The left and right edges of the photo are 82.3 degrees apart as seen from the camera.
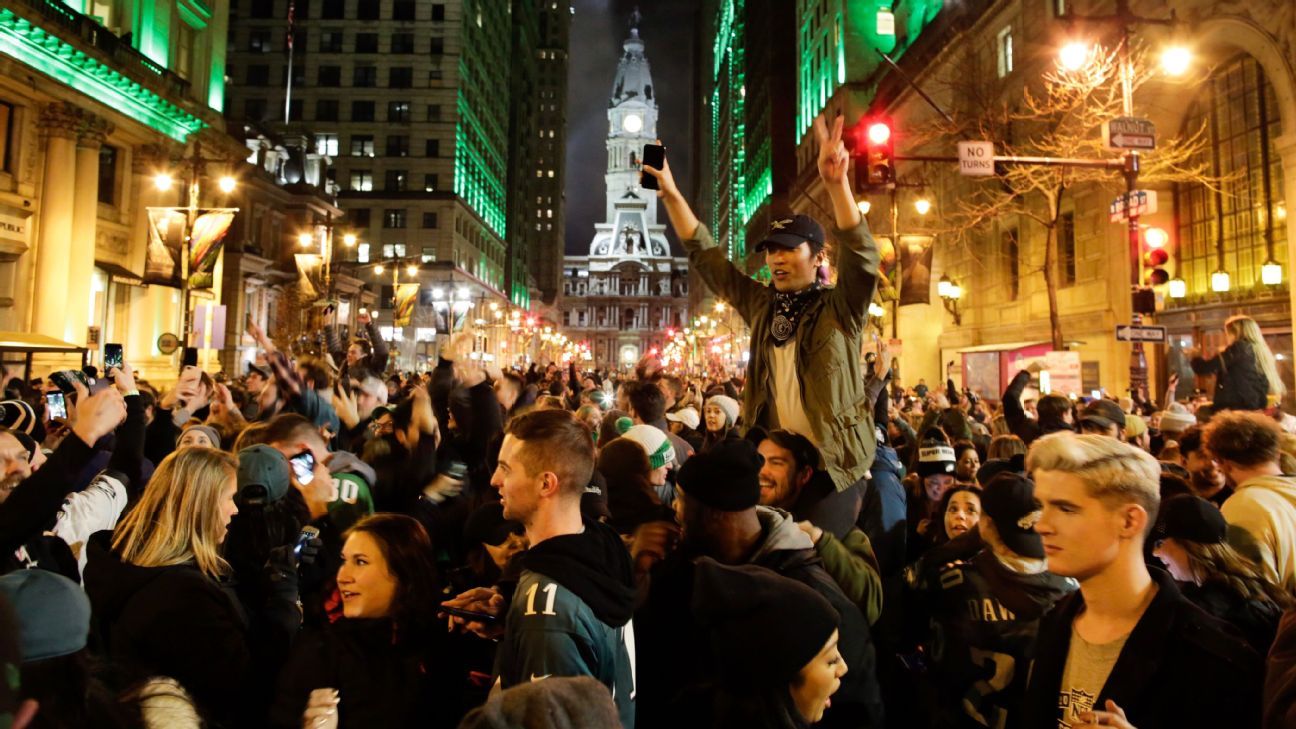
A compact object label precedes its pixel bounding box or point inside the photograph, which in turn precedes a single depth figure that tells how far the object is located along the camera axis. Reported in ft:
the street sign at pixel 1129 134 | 41.32
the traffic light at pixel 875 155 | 43.86
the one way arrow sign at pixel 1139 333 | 40.60
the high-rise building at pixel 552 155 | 497.87
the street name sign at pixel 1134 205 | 42.06
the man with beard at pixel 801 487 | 12.47
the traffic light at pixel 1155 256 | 42.37
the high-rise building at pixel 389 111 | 233.35
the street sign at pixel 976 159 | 44.14
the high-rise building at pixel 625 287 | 531.09
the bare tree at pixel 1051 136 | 61.93
